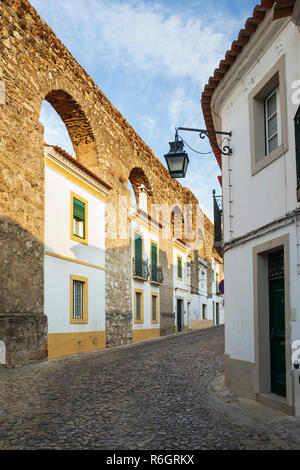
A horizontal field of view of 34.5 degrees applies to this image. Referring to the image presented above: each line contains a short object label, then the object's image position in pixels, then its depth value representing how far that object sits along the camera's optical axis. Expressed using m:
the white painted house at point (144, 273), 20.02
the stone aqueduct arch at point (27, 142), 10.73
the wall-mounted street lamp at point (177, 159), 8.49
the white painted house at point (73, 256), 12.79
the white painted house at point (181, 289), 27.06
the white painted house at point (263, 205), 5.86
